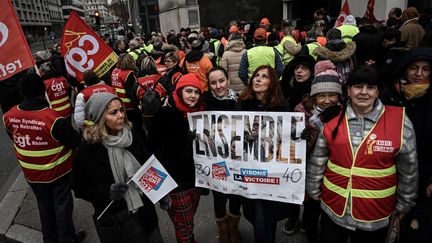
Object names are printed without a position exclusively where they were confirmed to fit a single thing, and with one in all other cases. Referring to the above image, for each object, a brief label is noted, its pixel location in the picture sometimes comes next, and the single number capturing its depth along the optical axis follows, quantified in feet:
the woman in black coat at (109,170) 7.92
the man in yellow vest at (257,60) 17.35
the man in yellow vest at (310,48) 17.05
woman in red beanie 9.07
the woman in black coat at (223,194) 9.65
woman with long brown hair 8.86
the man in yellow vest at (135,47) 26.85
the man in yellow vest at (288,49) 20.43
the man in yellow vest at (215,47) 26.35
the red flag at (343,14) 27.72
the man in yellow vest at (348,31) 20.47
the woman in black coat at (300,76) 11.87
